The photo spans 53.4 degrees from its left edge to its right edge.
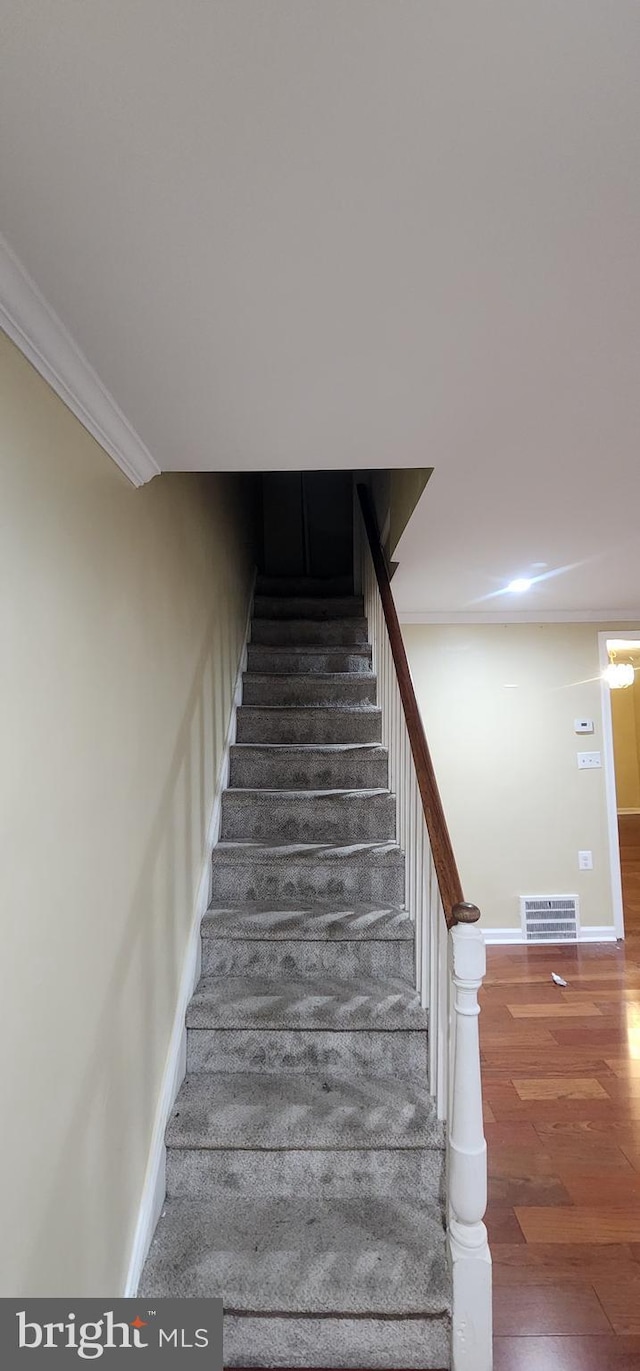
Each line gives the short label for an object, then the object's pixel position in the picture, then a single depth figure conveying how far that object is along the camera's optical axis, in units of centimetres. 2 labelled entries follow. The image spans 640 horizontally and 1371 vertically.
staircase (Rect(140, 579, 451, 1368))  150
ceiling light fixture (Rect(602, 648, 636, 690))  456
